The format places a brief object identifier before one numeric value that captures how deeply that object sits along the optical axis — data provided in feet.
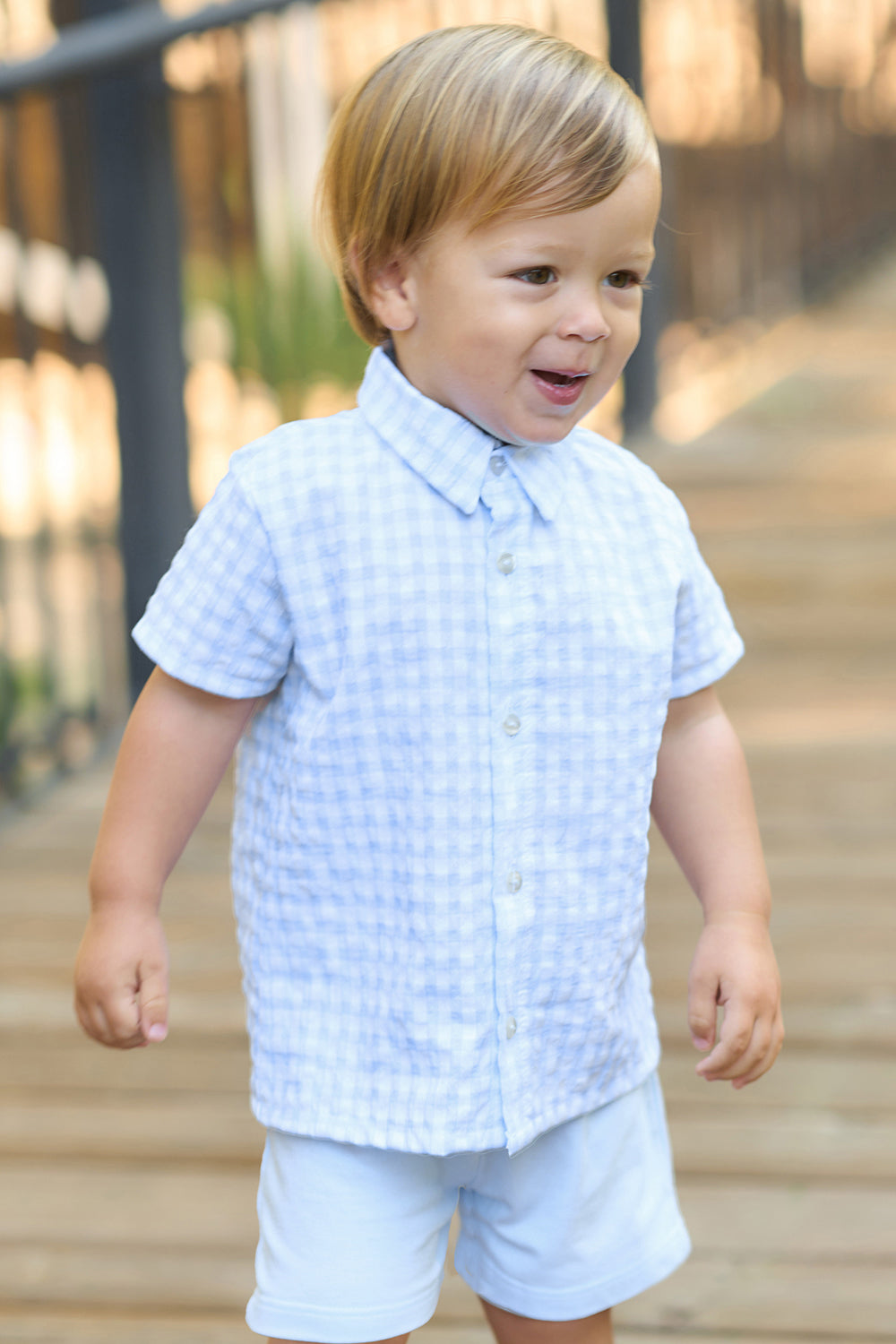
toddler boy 10.40
